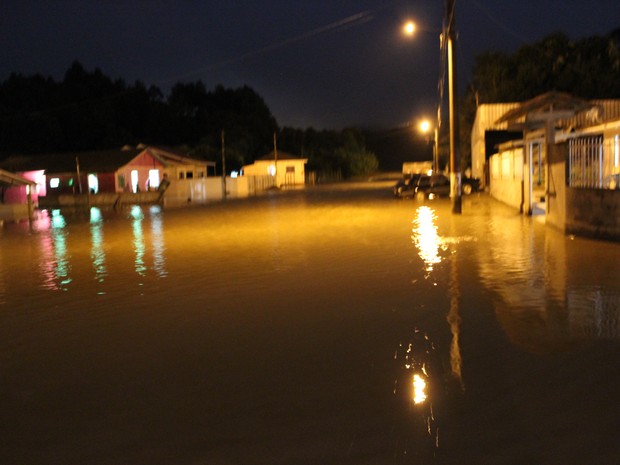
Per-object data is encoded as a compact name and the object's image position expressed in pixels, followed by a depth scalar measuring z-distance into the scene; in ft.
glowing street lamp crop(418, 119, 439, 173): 217.77
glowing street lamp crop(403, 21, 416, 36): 89.76
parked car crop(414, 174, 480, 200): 128.98
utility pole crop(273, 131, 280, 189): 245.65
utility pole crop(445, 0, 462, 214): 85.61
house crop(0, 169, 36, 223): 110.52
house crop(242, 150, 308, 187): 260.01
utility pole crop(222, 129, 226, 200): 177.78
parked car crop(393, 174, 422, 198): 129.80
